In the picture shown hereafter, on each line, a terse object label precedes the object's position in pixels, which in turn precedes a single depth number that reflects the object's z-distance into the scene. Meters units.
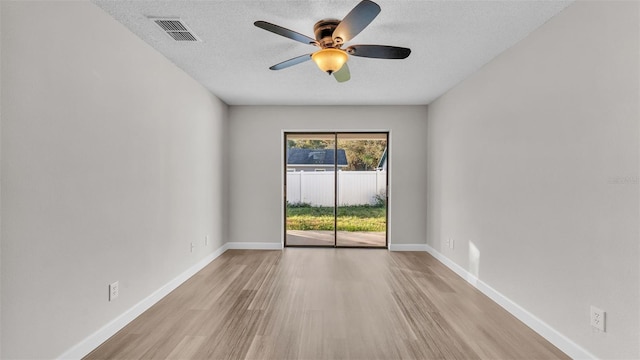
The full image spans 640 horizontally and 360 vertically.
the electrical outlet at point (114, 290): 2.20
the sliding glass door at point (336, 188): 5.03
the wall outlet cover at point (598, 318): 1.75
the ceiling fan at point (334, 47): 1.96
